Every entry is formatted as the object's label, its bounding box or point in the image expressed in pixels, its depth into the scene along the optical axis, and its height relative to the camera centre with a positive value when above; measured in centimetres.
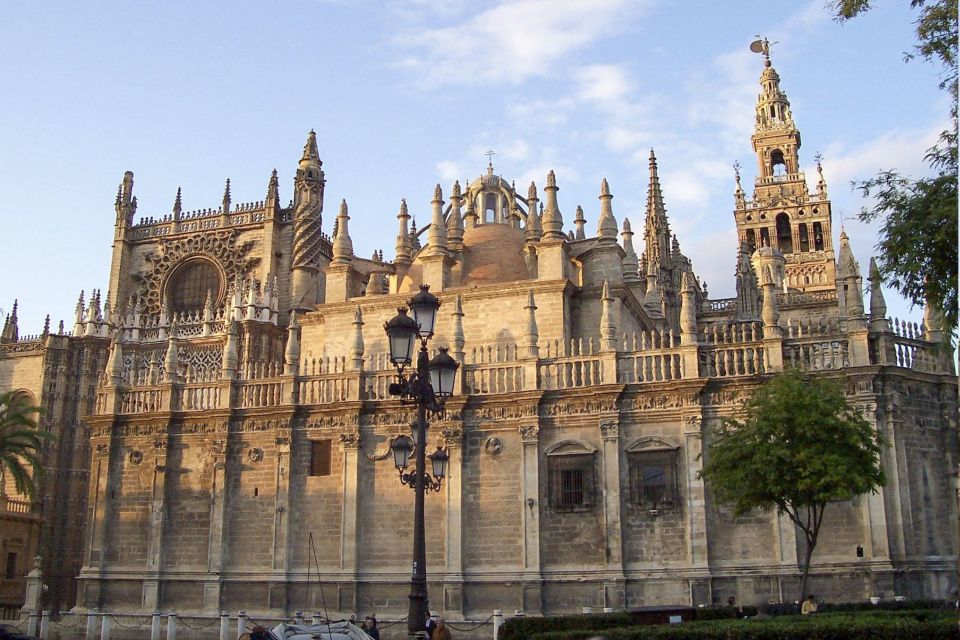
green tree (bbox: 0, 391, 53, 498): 2688 +301
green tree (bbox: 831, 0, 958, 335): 1344 +450
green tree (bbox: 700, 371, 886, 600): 1933 +192
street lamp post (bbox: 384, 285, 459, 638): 1451 +271
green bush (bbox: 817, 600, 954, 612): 1744 -94
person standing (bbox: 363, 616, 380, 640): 1996 -147
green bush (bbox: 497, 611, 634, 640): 1499 -106
